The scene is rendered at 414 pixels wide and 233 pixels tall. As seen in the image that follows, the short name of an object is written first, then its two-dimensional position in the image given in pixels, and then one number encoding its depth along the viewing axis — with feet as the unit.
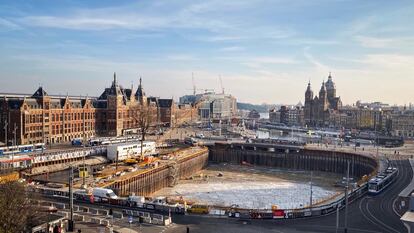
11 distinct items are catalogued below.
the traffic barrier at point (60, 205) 148.61
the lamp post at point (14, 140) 285.08
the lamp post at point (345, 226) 126.29
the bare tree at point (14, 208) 94.53
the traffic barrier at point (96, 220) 129.89
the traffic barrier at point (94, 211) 143.66
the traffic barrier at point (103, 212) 143.74
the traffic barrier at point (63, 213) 130.64
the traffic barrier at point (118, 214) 139.67
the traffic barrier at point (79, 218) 132.11
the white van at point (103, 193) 173.17
